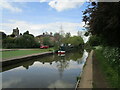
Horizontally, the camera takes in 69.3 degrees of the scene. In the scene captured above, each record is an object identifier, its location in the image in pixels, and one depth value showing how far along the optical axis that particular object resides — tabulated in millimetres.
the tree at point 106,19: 4801
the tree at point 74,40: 41124
